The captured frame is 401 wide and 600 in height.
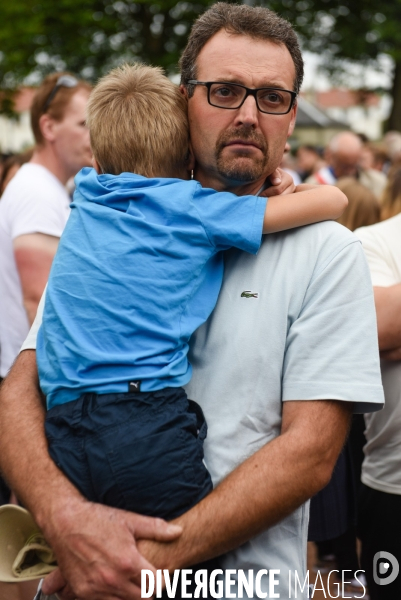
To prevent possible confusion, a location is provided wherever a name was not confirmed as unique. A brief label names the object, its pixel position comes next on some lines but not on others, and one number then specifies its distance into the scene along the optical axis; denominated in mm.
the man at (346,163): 9234
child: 1862
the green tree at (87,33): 19750
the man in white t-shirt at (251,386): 1834
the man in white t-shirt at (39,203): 3844
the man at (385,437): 2707
